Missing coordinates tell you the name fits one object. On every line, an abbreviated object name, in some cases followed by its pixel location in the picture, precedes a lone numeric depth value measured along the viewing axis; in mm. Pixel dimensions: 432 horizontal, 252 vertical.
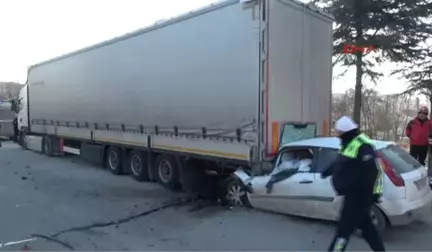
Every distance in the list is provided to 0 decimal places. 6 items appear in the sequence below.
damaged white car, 5188
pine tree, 14891
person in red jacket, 8820
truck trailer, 6840
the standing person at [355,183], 3951
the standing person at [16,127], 20686
